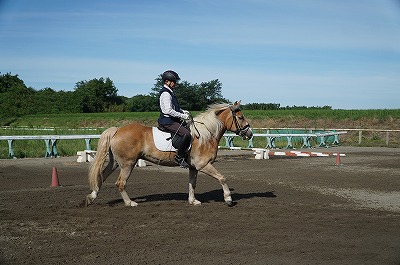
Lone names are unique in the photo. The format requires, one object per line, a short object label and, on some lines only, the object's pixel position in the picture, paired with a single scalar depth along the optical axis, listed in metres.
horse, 9.73
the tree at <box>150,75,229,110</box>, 49.78
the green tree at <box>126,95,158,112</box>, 79.92
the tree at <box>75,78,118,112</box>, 89.83
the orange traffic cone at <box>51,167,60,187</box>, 12.66
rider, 9.62
